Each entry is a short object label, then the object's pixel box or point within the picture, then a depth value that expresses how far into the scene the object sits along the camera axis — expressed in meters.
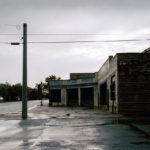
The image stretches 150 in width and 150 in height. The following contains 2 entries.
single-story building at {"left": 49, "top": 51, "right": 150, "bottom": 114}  21.55
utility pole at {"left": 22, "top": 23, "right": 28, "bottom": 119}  19.05
